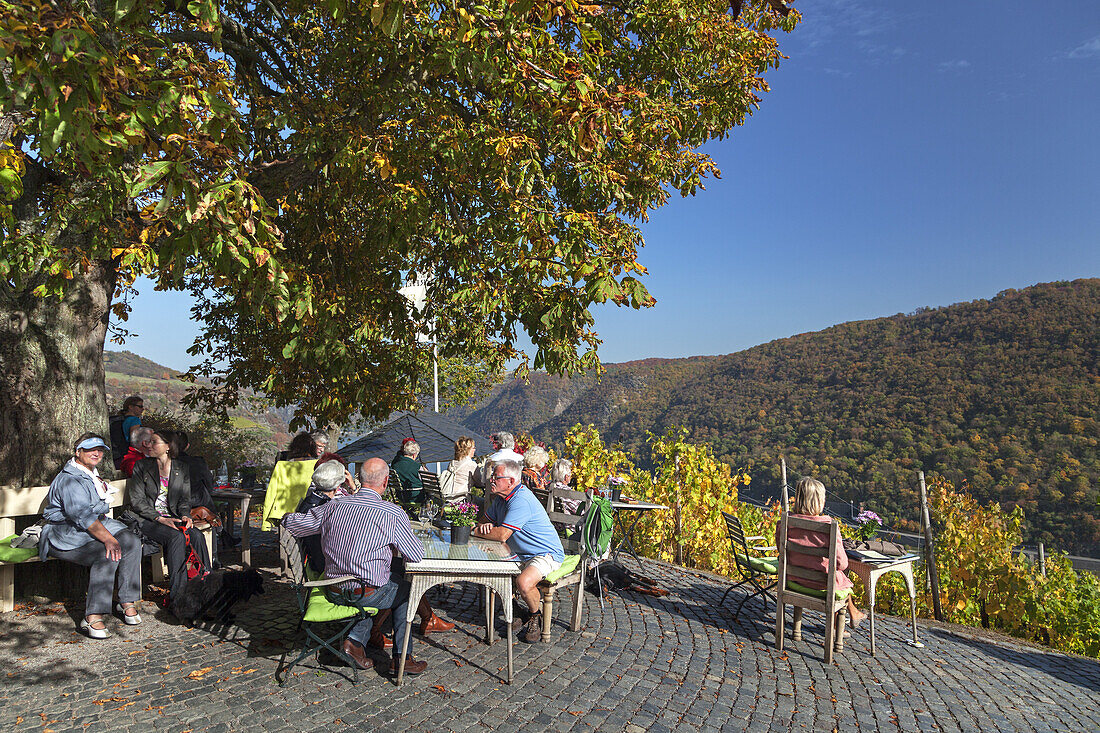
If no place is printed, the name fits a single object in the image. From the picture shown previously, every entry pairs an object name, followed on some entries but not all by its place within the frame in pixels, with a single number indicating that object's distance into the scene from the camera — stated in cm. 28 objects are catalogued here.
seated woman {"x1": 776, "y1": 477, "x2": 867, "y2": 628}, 492
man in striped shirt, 398
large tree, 388
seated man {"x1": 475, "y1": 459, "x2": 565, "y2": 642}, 476
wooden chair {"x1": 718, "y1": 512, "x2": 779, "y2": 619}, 562
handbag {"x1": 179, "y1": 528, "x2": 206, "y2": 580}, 538
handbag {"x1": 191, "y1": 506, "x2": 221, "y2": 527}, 580
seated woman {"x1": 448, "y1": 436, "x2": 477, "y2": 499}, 754
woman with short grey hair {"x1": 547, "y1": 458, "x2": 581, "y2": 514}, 682
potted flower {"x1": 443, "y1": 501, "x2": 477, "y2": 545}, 473
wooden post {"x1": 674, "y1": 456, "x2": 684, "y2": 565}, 863
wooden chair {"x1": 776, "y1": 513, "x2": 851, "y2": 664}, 475
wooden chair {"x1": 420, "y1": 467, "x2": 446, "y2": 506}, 727
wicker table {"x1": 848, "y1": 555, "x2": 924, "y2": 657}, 506
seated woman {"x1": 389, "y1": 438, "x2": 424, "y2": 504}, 771
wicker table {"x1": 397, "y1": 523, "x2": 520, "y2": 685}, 408
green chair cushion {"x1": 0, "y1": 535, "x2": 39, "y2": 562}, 479
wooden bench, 500
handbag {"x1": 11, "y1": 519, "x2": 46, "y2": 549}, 495
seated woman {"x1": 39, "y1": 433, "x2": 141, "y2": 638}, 465
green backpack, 529
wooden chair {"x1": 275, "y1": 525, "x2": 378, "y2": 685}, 394
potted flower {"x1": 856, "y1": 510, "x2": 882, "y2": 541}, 577
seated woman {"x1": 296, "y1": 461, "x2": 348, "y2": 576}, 422
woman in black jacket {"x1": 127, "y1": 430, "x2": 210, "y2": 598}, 525
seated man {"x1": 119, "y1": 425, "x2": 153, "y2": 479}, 568
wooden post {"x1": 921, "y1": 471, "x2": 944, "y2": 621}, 737
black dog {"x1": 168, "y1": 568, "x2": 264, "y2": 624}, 494
